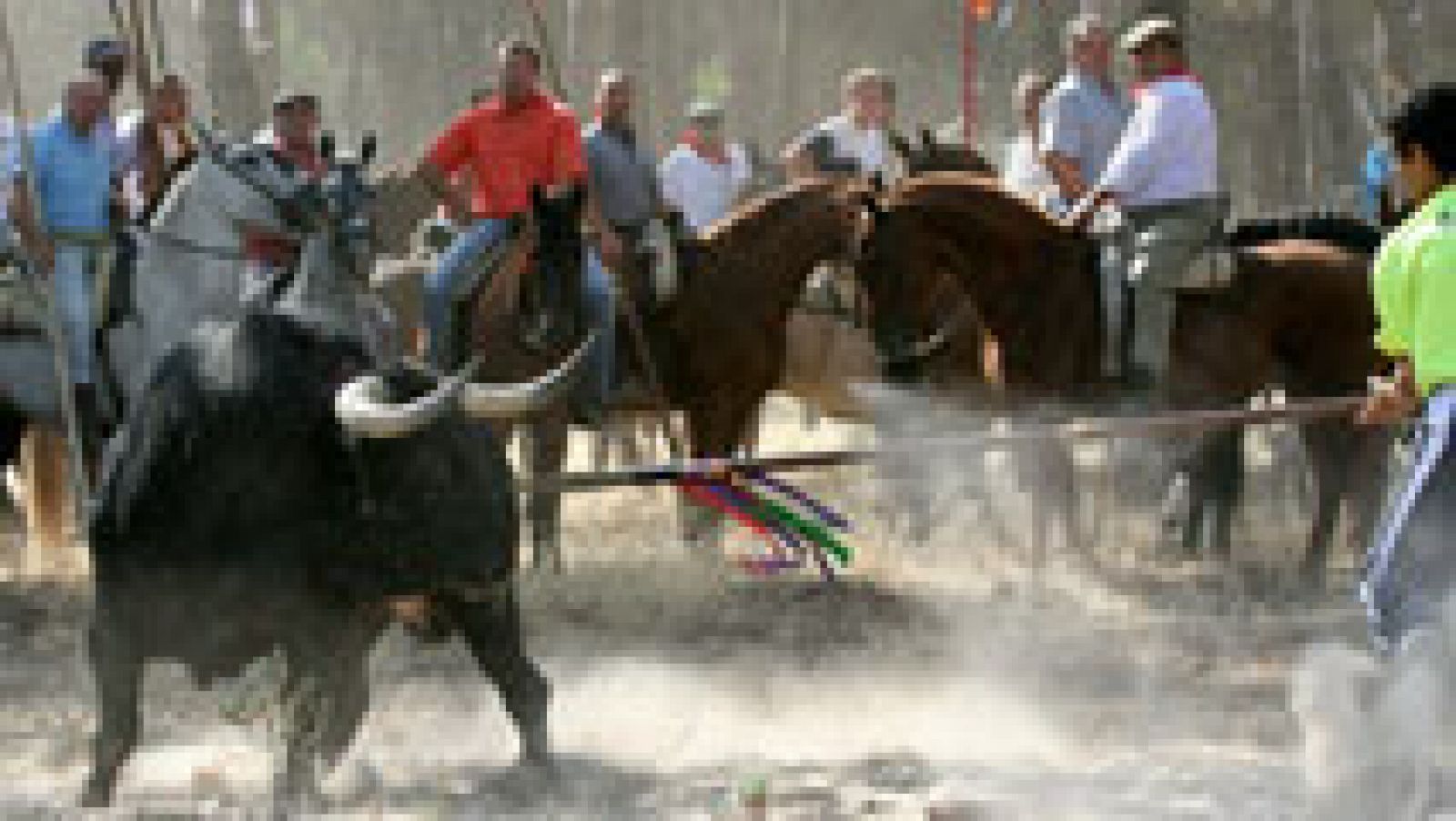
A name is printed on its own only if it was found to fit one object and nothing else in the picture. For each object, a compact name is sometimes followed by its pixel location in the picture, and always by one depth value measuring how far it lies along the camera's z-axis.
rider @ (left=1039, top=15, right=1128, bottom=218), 15.09
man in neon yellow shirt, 7.36
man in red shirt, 14.07
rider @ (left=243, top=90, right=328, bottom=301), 12.34
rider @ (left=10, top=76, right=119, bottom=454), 13.76
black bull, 8.80
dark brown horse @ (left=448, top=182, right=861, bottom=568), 15.12
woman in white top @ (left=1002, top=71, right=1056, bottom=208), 16.58
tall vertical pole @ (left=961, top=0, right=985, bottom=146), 17.47
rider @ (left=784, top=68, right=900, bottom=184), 16.92
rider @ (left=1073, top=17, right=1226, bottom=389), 13.94
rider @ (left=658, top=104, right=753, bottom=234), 17.98
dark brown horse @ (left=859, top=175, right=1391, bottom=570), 14.54
